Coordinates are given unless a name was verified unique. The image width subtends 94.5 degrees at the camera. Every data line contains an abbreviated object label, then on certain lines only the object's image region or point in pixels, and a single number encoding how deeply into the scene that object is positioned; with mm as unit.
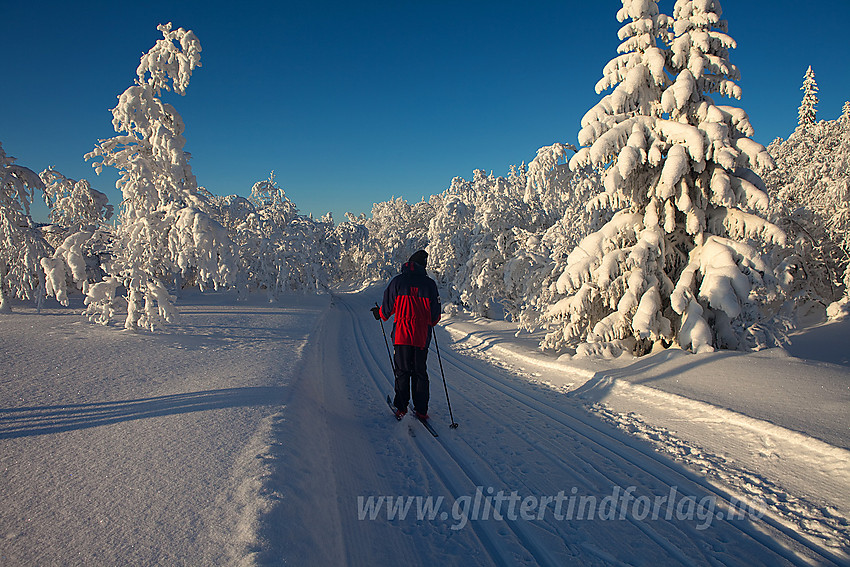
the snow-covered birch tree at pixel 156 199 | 11078
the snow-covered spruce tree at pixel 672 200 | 8359
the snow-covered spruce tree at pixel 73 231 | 11422
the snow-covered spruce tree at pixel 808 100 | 34375
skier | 5852
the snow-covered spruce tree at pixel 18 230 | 16047
